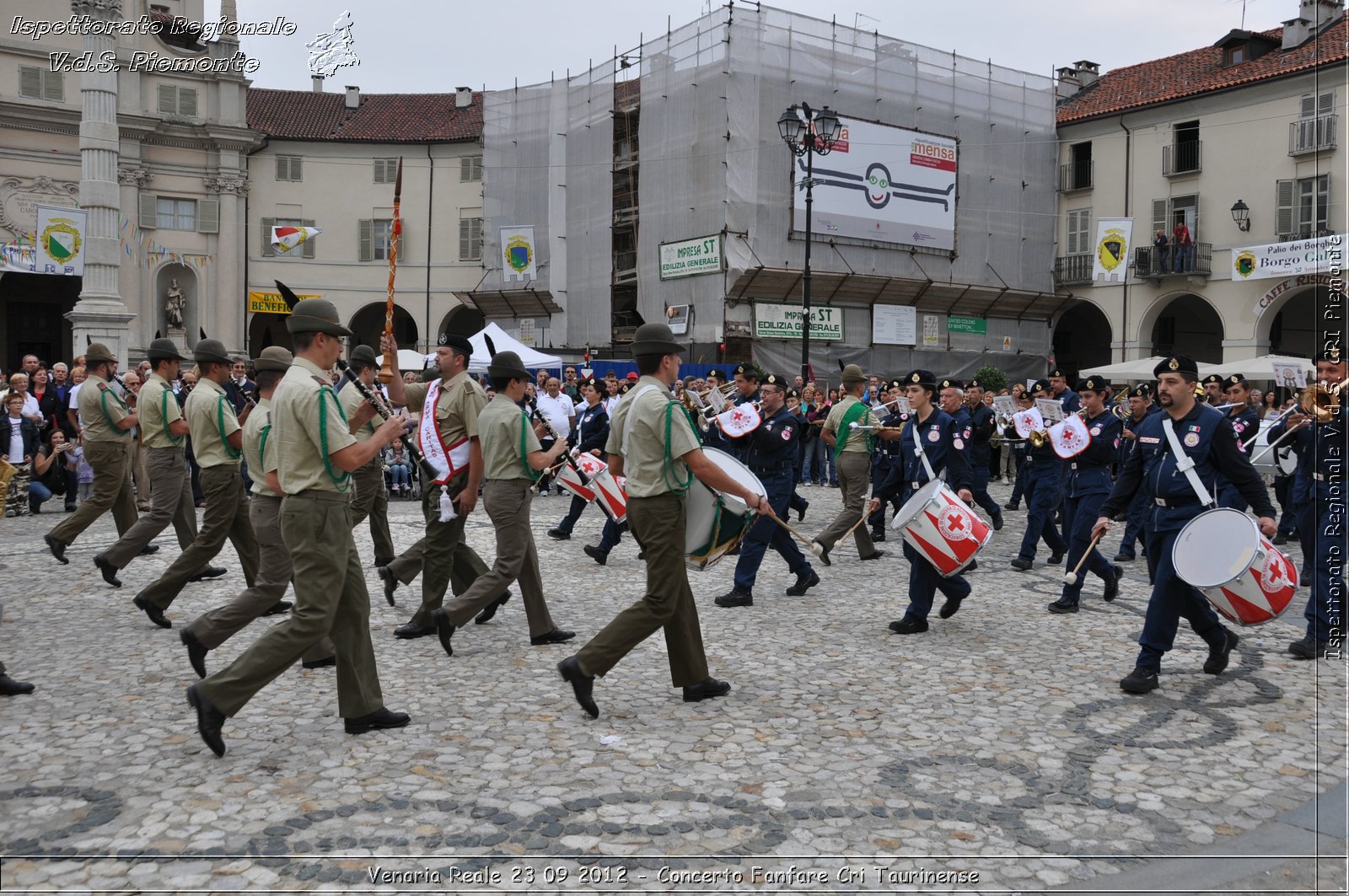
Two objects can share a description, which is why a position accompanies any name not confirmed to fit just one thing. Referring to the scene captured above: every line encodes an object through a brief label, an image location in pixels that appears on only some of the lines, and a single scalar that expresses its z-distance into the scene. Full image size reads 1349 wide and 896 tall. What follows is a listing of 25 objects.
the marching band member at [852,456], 11.18
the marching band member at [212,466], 7.61
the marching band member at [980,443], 12.73
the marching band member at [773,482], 8.90
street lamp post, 18.25
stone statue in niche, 38.94
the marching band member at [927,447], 9.39
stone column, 23.16
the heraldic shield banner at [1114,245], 32.94
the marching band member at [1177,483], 6.25
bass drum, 6.03
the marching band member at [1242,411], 11.76
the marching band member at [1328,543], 7.19
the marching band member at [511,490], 7.10
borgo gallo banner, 28.69
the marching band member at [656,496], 5.68
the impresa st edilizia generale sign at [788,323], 29.80
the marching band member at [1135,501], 11.15
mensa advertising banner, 30.17
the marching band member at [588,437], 12.78
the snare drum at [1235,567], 5.90
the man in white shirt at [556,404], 15.85
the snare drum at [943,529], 7.50
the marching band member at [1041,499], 10.69
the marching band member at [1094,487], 9.05
